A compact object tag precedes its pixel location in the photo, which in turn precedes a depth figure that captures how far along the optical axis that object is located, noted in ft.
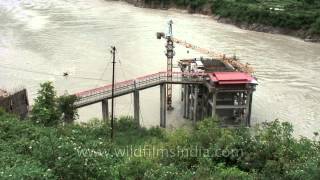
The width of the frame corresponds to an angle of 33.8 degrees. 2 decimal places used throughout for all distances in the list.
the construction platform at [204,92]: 135.03
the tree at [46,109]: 110.93
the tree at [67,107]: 123.75
